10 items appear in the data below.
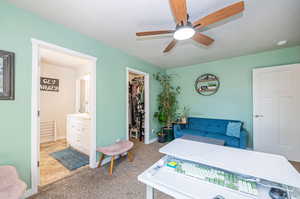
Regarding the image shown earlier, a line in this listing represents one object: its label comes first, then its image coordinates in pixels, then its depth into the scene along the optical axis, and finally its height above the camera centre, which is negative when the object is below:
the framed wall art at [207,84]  3.54 +0.45
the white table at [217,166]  0.81 -0.54
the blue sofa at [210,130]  2.64 -0.82
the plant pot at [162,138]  3.68 -1.14
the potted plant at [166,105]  3.83 -0.17
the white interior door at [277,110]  2.55 -0.24
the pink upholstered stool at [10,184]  1.04 -0.78
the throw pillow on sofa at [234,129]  2.81 -0.69
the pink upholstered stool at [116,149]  2.14 -0.91
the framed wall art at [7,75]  1.44 +0.30
